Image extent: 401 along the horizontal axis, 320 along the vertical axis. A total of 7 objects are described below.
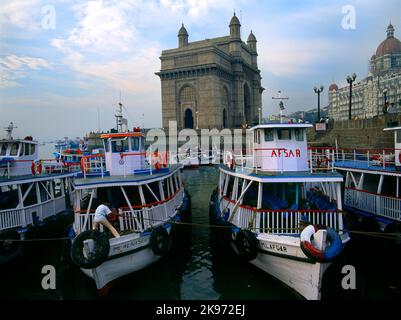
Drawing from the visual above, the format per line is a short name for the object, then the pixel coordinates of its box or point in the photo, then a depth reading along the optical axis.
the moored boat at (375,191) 11.55
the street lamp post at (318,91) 33.93
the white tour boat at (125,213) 9.26
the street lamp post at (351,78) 30.25
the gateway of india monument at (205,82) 65.94
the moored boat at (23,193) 11.98
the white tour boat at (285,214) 8.64
